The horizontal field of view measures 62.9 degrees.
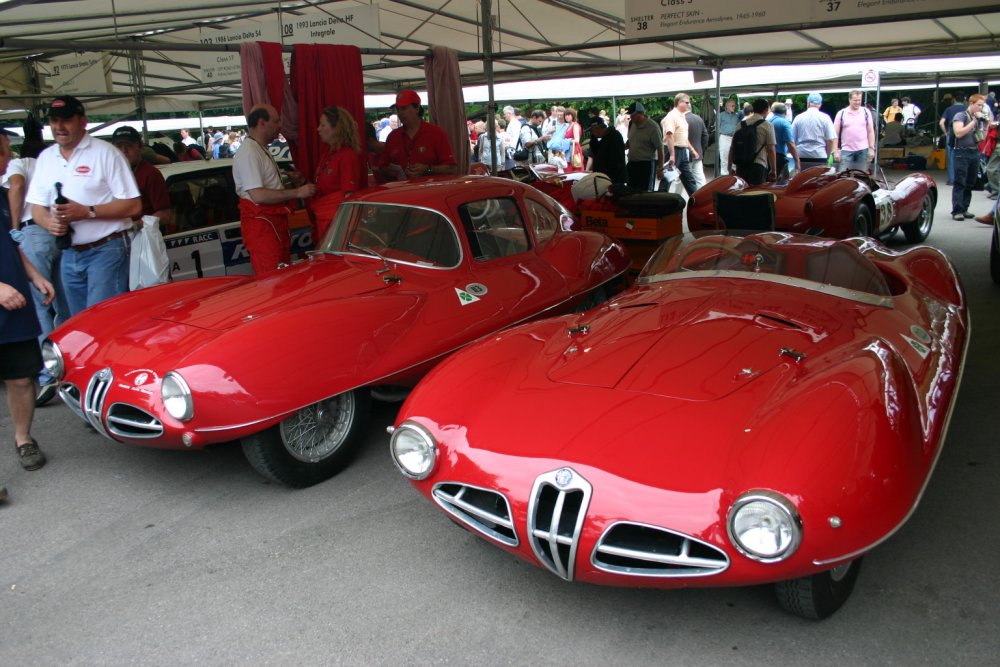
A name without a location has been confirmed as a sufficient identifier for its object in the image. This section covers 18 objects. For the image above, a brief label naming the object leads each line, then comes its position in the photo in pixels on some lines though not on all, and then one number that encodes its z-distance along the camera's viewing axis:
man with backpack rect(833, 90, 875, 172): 12.28
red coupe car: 3.71
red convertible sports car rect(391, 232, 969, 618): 2.47
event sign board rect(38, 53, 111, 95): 12.88
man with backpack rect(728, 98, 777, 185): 10.62
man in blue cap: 12.03
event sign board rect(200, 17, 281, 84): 9.98
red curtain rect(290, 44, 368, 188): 6.76
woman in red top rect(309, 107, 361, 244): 5.93
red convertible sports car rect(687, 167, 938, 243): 8.28
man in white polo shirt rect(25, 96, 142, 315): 4.71
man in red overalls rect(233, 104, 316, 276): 5.74
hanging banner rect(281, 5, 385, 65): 8.80
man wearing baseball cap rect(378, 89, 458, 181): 7.12
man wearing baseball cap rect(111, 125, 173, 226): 6.28
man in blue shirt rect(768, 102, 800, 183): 12.22
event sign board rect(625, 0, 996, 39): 6.99
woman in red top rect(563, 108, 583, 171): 18.11
